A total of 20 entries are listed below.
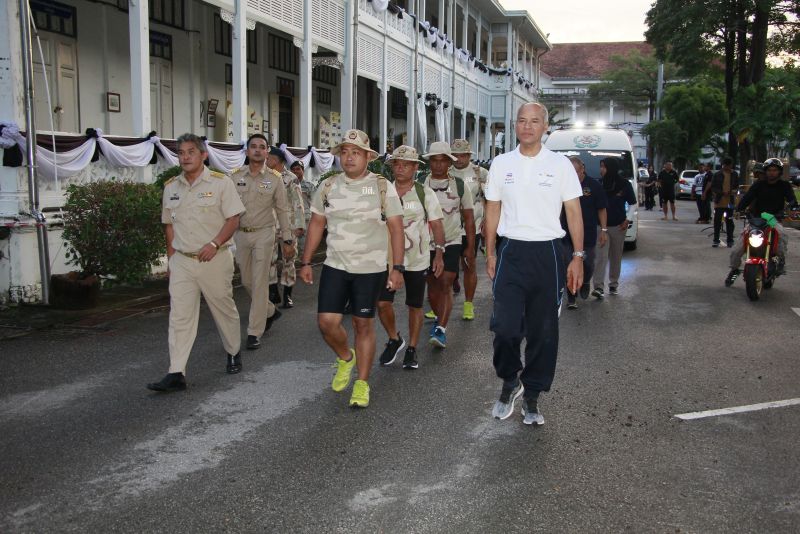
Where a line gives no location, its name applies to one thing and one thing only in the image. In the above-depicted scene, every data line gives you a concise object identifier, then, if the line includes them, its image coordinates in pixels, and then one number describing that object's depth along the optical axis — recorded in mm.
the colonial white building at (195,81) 9414
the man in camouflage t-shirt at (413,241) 6828
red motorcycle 10531
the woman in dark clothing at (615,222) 11070
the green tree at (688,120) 51031
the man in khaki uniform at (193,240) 6156
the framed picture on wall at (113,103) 14703
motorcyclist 10898
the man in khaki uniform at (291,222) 8836
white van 16734
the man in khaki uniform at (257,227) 7676
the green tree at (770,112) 26703
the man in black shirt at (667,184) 27047
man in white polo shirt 5160
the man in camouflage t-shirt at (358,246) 5762
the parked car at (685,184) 45566
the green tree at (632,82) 68125
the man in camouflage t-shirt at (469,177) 8680
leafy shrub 9289
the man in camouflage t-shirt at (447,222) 7699
